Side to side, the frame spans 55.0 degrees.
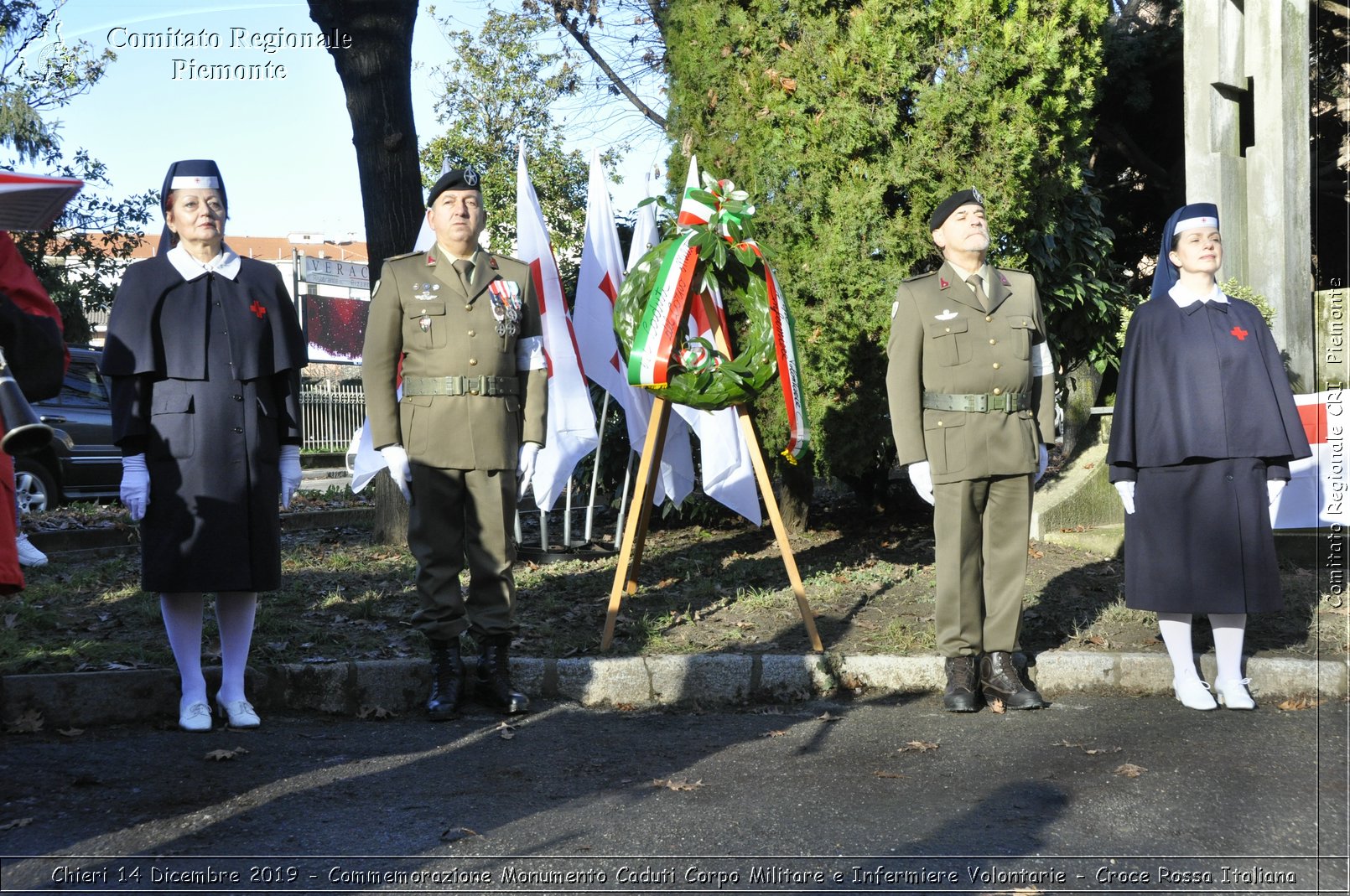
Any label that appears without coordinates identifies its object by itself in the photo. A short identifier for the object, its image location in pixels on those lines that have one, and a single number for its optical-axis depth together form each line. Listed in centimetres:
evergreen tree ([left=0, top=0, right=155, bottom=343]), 1802
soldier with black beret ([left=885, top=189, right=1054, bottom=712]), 561
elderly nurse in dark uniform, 510
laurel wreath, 636
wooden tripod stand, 624
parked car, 1313
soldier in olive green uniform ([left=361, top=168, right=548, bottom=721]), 553
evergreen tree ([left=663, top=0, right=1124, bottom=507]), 736
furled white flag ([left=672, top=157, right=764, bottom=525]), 762
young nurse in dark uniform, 543
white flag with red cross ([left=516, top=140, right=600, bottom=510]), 778
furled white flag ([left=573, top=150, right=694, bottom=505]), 810
